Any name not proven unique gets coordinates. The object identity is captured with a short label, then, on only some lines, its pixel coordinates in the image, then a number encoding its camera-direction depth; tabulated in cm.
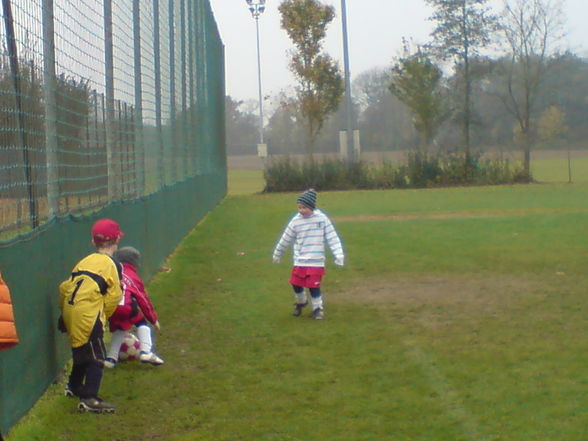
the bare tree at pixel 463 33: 4603
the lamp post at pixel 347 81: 3806
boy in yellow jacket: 593
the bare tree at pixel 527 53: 4597
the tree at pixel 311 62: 4472
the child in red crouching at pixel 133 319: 702
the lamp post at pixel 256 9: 5184
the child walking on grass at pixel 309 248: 918
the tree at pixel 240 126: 9556
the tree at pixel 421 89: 4478
